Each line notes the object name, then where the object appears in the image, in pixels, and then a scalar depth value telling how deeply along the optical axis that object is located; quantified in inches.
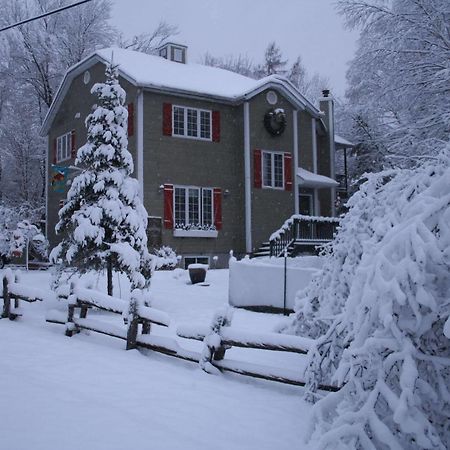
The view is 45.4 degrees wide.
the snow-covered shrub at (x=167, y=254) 739.9
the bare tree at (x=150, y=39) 1358.3
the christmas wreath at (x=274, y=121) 882.8
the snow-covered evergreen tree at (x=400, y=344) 114.8
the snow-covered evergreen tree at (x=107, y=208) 447.8
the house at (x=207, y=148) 789.2
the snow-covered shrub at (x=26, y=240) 842.2
